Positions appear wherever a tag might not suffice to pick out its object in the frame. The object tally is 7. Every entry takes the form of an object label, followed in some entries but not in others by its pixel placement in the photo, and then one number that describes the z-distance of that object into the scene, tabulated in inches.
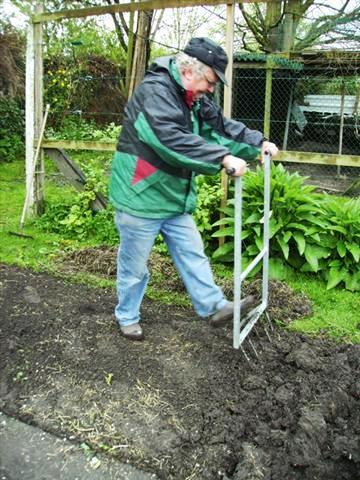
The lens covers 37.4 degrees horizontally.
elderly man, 126.0
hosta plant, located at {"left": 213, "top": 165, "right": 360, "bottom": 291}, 195.9
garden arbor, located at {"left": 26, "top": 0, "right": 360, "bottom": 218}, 223.3
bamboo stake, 261.8
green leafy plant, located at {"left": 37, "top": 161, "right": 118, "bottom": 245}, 250.4
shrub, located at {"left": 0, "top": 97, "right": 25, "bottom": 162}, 468.8
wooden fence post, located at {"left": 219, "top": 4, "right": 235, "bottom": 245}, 199.4
